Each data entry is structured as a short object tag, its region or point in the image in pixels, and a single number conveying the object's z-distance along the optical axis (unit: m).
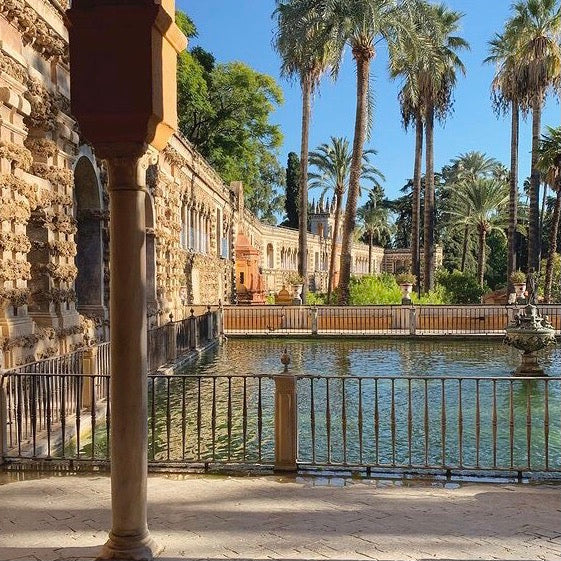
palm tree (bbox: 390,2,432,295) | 27.36
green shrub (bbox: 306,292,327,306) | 35.72
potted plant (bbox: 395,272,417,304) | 29.02
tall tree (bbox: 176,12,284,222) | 41.62
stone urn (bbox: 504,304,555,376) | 14.36
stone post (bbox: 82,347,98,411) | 10.25
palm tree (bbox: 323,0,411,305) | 26.52
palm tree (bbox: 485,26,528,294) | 35.12
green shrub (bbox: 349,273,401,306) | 31.27
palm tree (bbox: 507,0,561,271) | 33.19
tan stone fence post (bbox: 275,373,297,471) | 6.79
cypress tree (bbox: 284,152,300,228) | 71.88
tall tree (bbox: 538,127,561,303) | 27.75
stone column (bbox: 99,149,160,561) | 4.22
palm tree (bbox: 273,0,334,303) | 27.33
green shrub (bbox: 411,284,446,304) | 31.39
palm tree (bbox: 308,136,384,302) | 51.84
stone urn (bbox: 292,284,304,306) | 34.49
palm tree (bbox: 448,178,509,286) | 53.53
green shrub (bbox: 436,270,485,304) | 38.97
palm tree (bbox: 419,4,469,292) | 36.69
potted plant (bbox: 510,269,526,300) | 32.53
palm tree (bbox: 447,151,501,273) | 72.04
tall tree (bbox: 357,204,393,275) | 79.88
